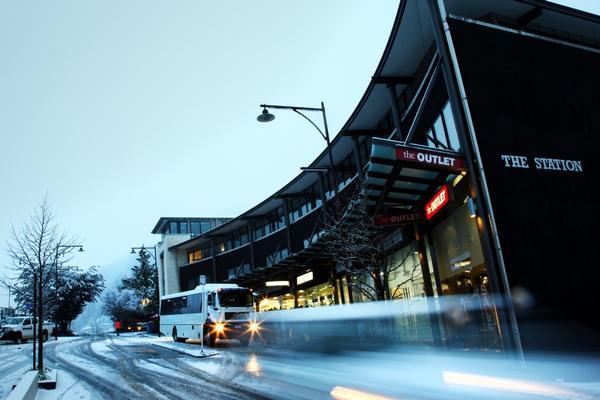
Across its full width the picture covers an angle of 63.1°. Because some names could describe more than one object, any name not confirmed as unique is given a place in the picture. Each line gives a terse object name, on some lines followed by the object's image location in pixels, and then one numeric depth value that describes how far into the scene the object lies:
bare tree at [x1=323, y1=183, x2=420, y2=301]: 15.76
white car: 34.97
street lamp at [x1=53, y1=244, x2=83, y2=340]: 15.41
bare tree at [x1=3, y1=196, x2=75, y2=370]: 15.12
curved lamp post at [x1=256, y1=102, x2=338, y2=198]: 16.31
